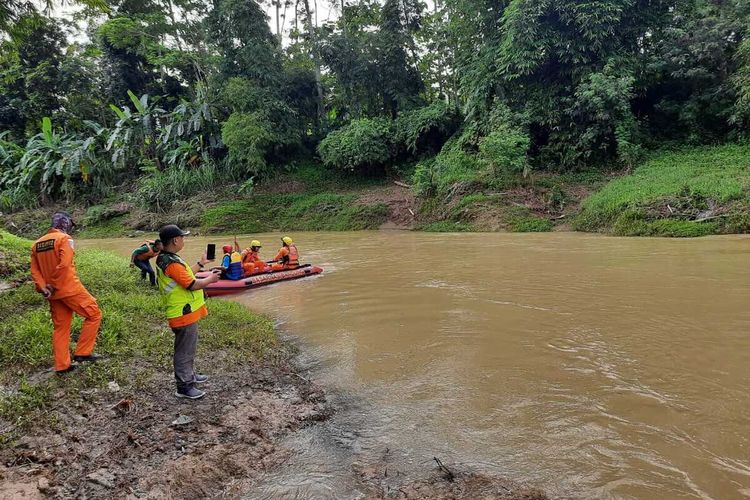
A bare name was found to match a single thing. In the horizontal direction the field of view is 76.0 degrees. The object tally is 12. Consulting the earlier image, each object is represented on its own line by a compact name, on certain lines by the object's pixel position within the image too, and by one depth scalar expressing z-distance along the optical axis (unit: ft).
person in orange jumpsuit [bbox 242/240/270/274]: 33.27
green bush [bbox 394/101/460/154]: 75.10
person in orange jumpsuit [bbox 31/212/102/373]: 14.05
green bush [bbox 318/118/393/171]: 74.95
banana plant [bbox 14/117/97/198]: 78.54
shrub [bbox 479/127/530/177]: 59.47
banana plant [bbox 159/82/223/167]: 79.25
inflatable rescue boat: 30.89
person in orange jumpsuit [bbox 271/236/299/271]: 34.99
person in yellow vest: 13.26
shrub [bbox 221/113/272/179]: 73.72
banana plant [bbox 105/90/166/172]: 78.02
